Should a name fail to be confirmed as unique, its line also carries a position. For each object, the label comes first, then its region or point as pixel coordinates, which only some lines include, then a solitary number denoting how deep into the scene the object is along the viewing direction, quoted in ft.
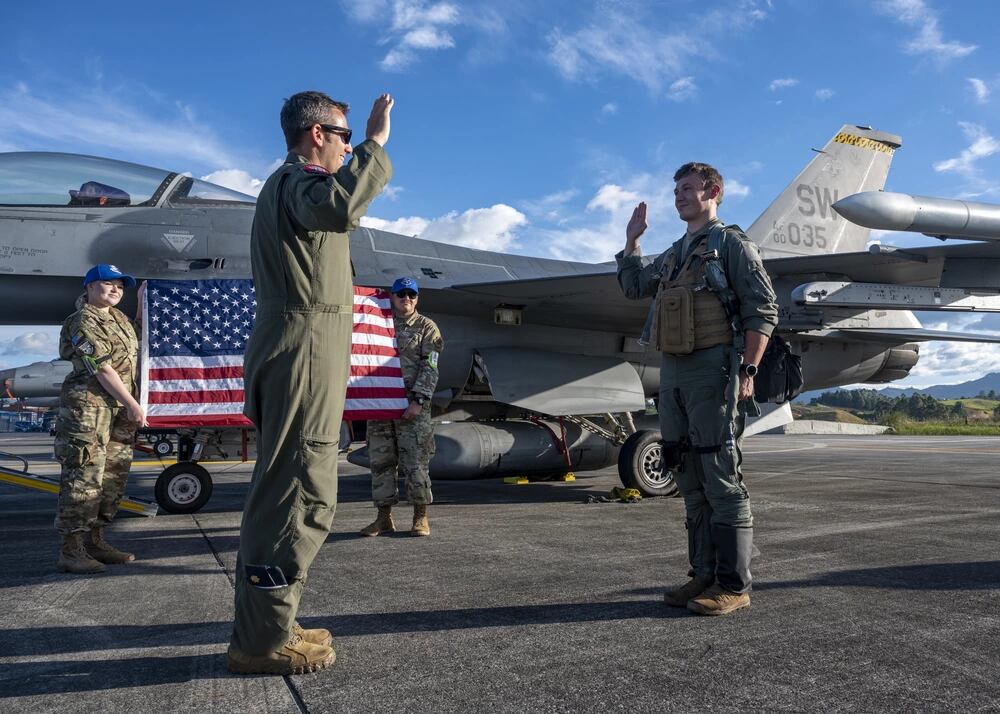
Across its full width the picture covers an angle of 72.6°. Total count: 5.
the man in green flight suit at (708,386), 10.10
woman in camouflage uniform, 13.23
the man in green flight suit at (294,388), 7.32
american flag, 19.07
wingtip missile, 20.75
